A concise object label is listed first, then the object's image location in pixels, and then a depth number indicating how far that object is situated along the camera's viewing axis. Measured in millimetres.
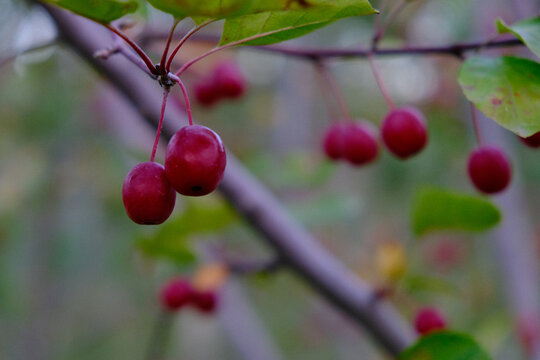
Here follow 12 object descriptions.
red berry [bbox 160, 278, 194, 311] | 567
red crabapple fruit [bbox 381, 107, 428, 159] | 397
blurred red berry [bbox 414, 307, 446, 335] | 430
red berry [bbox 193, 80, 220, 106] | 583
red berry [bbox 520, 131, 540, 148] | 366
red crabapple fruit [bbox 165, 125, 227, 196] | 345
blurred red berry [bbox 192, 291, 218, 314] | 572
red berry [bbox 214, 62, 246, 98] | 571
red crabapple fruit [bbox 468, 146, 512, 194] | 394
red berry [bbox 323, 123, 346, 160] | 445
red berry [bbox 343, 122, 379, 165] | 436
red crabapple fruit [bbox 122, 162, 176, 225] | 351
